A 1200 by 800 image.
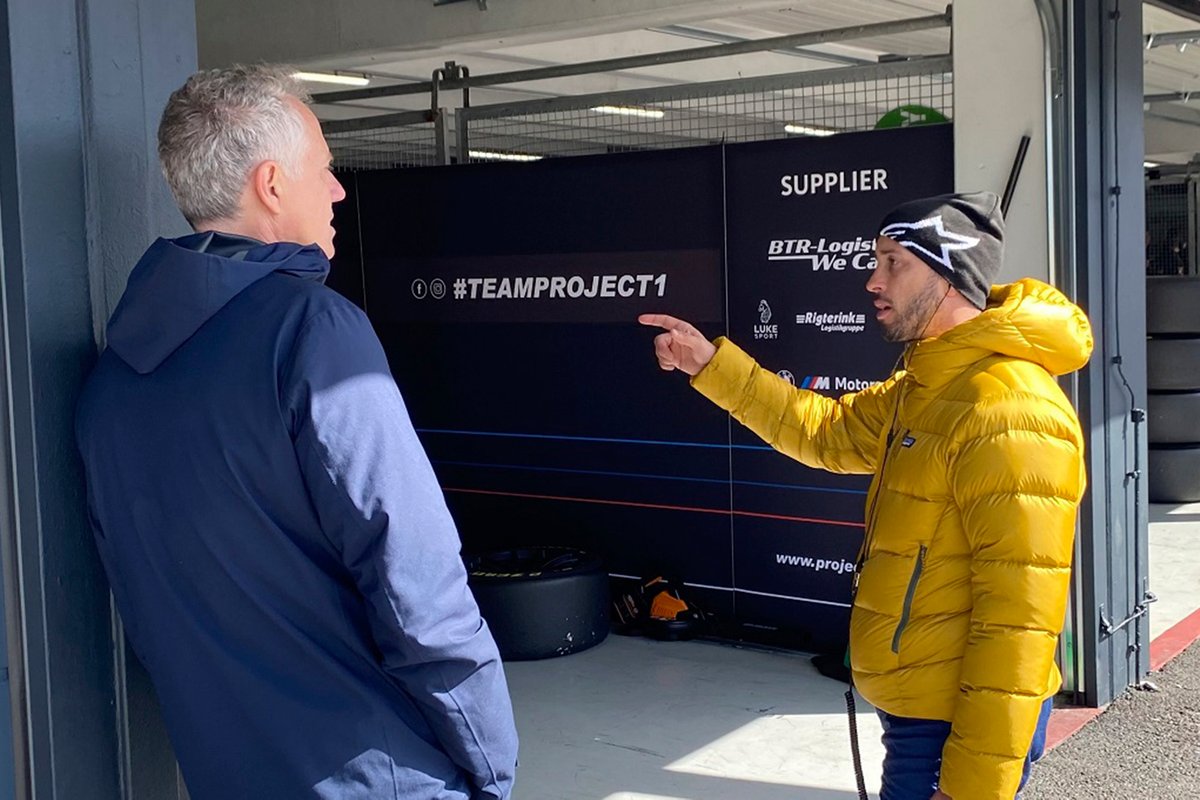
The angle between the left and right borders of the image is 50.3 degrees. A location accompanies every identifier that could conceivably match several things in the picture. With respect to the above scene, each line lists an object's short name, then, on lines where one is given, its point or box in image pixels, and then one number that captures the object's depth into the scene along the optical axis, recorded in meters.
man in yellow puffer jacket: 2.11
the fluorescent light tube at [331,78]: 12.51
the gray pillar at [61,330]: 1.63
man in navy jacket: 1.43
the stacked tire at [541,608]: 5.79
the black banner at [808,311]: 5.32
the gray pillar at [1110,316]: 4.75
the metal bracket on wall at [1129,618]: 4.94
